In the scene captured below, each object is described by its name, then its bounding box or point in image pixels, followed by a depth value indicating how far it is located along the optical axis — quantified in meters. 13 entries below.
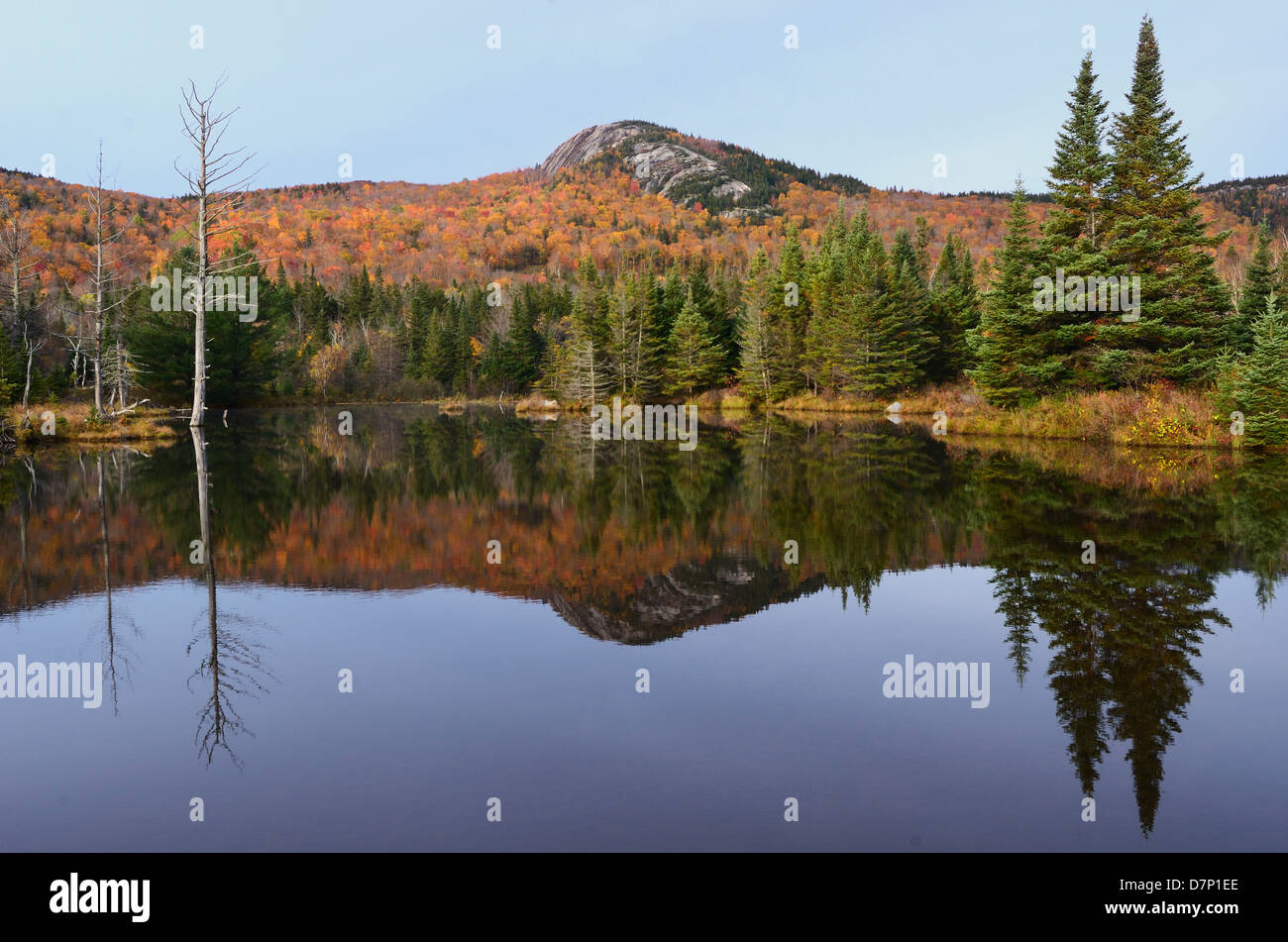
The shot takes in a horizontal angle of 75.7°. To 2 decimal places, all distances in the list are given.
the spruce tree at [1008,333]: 33.25
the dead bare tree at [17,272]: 31.83
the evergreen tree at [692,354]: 64.25
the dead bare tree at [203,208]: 26.70
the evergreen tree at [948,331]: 54.38
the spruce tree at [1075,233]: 30.81
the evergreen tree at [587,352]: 62.78
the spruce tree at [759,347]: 59.59
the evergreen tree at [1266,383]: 24.48
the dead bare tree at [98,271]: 29.61
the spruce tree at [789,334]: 59.91
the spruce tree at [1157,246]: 29.48
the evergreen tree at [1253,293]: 36.41
